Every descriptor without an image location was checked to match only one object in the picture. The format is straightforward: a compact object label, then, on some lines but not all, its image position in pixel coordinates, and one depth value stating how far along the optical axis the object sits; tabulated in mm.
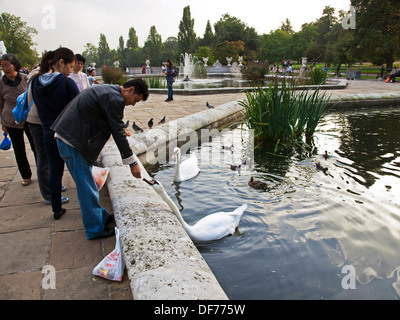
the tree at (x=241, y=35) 51625
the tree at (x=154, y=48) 70194
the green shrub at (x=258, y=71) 18509
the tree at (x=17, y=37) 40362
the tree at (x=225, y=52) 42369
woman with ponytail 2826
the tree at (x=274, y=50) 53781
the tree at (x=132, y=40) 84062
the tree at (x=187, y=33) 59912
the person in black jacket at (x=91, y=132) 2451
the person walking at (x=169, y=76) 10961
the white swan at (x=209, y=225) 3205
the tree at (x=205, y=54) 41438
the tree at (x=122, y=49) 78762
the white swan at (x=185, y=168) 4785
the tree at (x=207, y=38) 59969
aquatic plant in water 6043
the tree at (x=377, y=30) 24109
